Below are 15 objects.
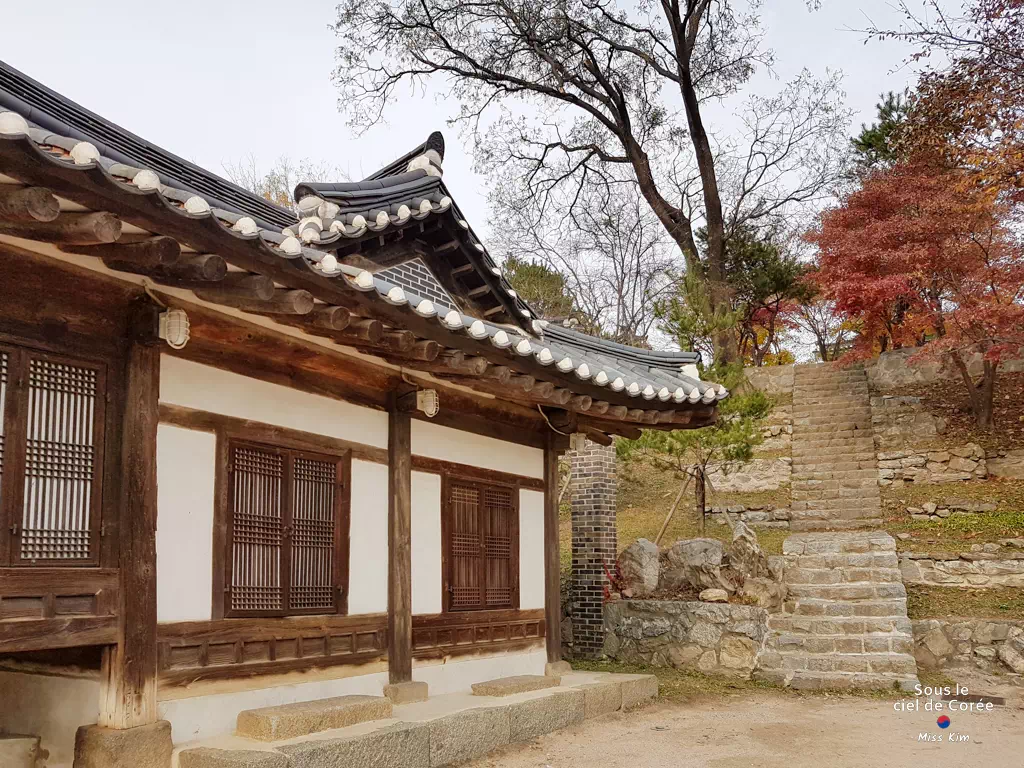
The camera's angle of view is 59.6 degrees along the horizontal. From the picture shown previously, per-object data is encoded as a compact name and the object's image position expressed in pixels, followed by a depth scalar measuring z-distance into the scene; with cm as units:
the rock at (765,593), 1234
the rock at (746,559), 1266
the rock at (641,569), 1316
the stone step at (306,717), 584
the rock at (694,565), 1277
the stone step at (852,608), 1229
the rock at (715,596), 1220
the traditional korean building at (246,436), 484
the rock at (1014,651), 1145
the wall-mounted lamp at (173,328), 550
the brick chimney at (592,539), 1277
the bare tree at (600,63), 2411
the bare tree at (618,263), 2845
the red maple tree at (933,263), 1761
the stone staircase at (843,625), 1110
